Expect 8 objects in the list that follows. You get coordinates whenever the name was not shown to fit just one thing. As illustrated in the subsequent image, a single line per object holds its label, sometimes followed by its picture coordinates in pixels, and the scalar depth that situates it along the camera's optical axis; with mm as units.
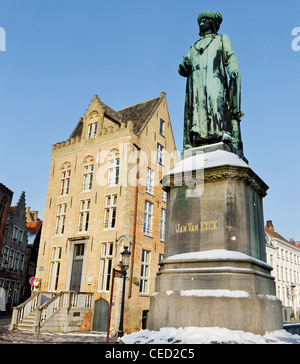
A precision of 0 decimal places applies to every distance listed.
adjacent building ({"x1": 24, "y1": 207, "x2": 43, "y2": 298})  40344
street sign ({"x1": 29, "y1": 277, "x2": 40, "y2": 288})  21234
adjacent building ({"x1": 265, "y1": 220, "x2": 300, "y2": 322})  47375
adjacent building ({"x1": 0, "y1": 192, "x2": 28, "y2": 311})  34312
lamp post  14870
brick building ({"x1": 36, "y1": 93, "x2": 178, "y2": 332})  22531
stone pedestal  5418
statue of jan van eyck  7824
